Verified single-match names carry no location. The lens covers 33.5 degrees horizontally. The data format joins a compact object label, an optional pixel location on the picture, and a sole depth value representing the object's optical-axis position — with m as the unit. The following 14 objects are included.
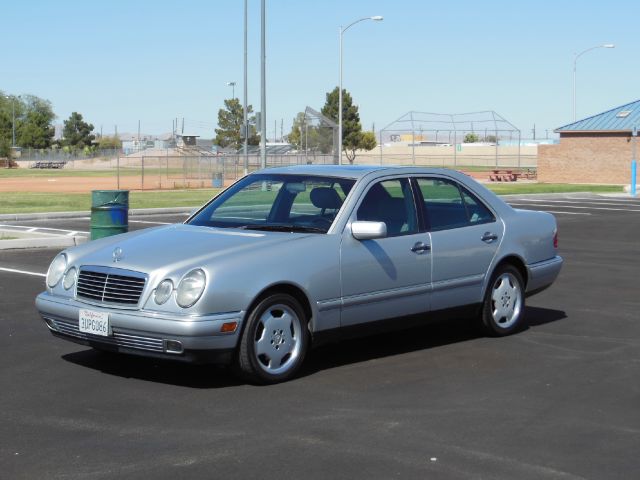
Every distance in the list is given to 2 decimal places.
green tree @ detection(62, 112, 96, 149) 141.44
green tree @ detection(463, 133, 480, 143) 156.73
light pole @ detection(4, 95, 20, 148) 126.69
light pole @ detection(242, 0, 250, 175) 40.78
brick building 53.75
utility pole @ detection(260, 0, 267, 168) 34.25
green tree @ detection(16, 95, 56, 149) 128.38
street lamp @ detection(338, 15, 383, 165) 49.38
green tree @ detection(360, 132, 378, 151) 87.16
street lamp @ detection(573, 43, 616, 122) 60.22
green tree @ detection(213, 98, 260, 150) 104.81
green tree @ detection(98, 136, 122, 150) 155.50
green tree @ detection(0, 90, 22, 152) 134.12
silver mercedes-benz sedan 7.06
